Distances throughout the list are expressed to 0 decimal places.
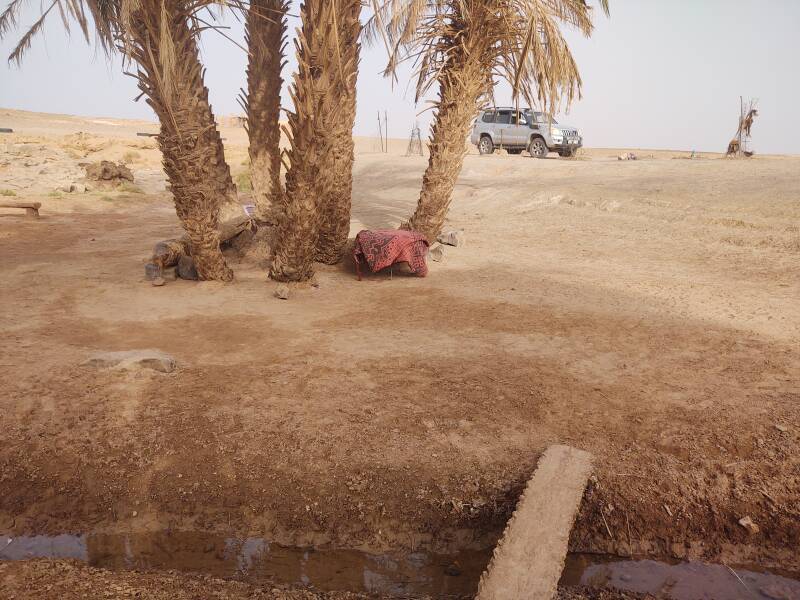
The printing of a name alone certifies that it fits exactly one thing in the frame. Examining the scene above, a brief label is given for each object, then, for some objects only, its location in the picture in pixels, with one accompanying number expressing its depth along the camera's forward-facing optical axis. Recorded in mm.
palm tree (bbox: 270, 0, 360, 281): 6293
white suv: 22350
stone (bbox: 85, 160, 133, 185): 17000
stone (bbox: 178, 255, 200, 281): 7531
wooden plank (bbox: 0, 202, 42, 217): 11688
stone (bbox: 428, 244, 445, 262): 9031
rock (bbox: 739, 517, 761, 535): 3059
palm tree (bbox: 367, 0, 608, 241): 7762
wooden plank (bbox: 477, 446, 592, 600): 2416
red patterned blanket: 7840
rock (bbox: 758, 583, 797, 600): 2738
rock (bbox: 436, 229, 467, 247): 10133
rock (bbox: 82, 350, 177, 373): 4434
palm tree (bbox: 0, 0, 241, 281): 5980
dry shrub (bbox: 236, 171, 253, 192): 19562
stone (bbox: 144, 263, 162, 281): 7312
